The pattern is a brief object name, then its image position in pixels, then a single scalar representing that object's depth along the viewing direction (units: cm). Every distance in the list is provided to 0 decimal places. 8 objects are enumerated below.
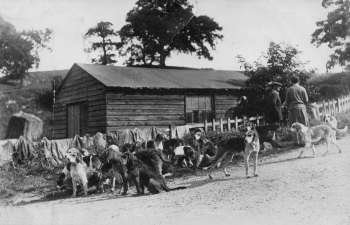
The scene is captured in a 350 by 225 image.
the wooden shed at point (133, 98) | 2116
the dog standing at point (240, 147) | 1053
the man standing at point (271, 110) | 1785
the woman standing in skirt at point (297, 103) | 1333
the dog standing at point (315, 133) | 1202
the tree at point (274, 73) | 1888
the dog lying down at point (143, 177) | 966
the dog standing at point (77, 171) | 1019
